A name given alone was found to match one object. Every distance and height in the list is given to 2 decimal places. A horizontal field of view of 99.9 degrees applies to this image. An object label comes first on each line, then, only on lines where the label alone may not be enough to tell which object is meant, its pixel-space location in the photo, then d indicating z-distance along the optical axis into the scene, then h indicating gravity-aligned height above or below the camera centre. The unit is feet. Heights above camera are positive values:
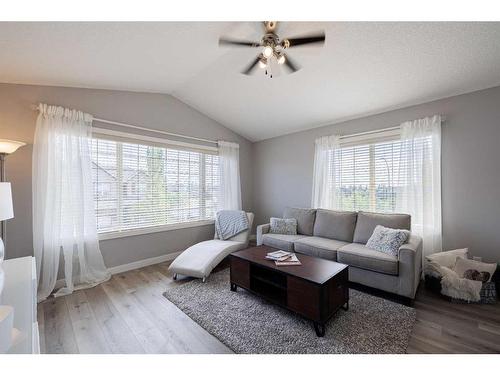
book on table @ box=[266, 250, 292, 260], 7.35 -2.47
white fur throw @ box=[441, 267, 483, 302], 7.04 -3.52
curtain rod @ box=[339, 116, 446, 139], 8.87 +2.74
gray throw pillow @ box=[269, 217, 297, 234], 11.43 -2.18
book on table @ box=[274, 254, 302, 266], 6.89 -2.53
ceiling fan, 5.31 +3.74
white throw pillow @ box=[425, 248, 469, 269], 8.02 -2.83
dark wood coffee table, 5.67 -3.03
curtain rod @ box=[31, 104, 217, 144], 9.25 +3.05
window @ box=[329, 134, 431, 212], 10.09 +0.64
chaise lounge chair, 8.77 -3.14
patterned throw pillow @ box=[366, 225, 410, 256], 7.80 -2.12
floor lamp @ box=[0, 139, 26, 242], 6.52 +1.26
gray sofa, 7.19 -2.58
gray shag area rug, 5.22 -3.97
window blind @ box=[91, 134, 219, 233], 9.68 +0.22
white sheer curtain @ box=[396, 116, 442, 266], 9.00 +0.31
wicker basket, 7.00 -3.71
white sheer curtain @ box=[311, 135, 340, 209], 12.04 +0.79
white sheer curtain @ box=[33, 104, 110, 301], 7.87 -0.54
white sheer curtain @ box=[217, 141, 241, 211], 13.99 +0.70
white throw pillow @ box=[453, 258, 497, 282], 7.25 -3.05
